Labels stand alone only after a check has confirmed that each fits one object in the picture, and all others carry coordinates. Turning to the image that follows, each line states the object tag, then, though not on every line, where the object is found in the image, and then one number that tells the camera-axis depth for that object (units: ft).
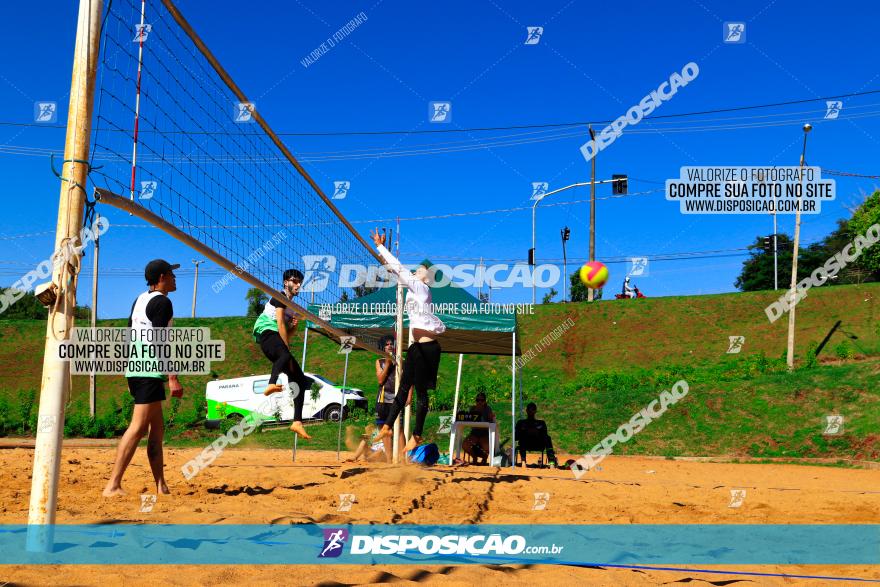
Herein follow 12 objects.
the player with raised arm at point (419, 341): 20.02
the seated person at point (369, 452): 32.81
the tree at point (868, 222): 129.59
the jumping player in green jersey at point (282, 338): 20.63
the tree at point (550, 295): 144.93
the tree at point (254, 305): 131.34
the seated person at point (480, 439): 37.58
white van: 66.13
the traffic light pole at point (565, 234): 137.84
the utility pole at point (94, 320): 61.00
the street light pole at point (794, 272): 67.67
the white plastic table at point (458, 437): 35.32
